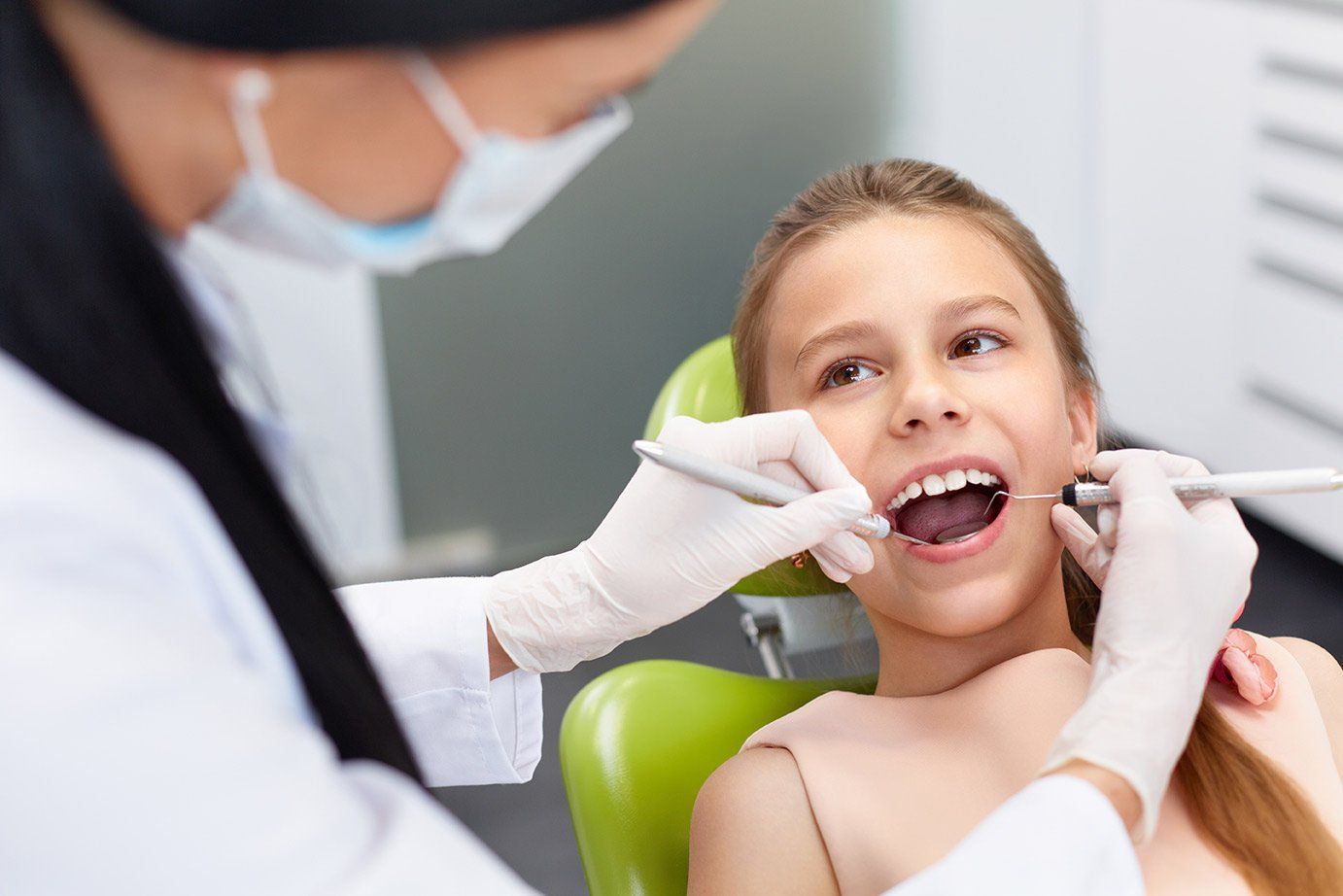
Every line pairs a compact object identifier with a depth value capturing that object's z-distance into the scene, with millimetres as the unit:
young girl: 1141
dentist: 642
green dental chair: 1265
